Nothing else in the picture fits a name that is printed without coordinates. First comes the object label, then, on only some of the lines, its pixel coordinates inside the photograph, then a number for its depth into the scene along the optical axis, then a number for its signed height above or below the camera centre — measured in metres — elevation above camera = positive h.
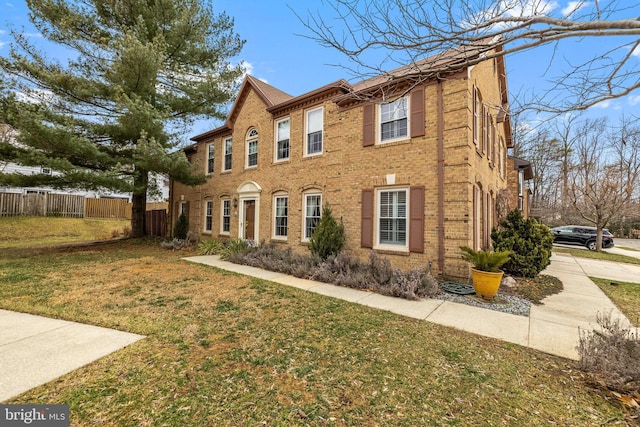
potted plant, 5.91 -1.08
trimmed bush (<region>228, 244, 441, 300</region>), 6.20 -1.39
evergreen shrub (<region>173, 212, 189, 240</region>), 14.95 -0.56
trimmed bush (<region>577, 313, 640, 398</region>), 2.80 -1.49
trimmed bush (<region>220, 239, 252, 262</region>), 10.14 -1.20
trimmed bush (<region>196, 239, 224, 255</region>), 11.93 -1.30
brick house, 7.22 +1.81
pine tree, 10.00 +5.52
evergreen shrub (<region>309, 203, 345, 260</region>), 8.80 -0.59
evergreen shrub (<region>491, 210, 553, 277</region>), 8.01 -0.67
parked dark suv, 18.69 -0.93
